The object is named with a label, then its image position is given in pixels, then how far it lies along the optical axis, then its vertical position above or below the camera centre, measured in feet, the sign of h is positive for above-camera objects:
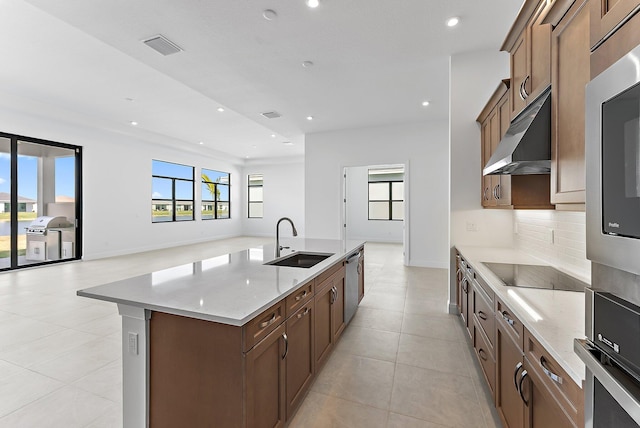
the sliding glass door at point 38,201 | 17.54 +0.80
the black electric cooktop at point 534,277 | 5.75 -1.43
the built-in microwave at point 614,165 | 1.77 +0.34
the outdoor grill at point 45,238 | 18.97 -1.66
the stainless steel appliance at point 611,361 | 1.76 -1.05
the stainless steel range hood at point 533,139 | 4.84 +1.30
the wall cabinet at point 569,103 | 3.84 +1.64
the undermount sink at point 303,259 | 8.87 -1.47
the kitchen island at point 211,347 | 4.12 -2.12
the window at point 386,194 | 32.27 +2.29
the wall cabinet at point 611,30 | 1.95 +1.35
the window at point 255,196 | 39.50 +2.45
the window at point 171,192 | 27.53 +2.20
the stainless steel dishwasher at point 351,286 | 9.54 -2.57
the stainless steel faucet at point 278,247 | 8.65 -1.10
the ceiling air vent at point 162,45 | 10.31 +6.34
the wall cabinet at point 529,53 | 5.07 +3.20
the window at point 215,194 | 33.65 +2.37
